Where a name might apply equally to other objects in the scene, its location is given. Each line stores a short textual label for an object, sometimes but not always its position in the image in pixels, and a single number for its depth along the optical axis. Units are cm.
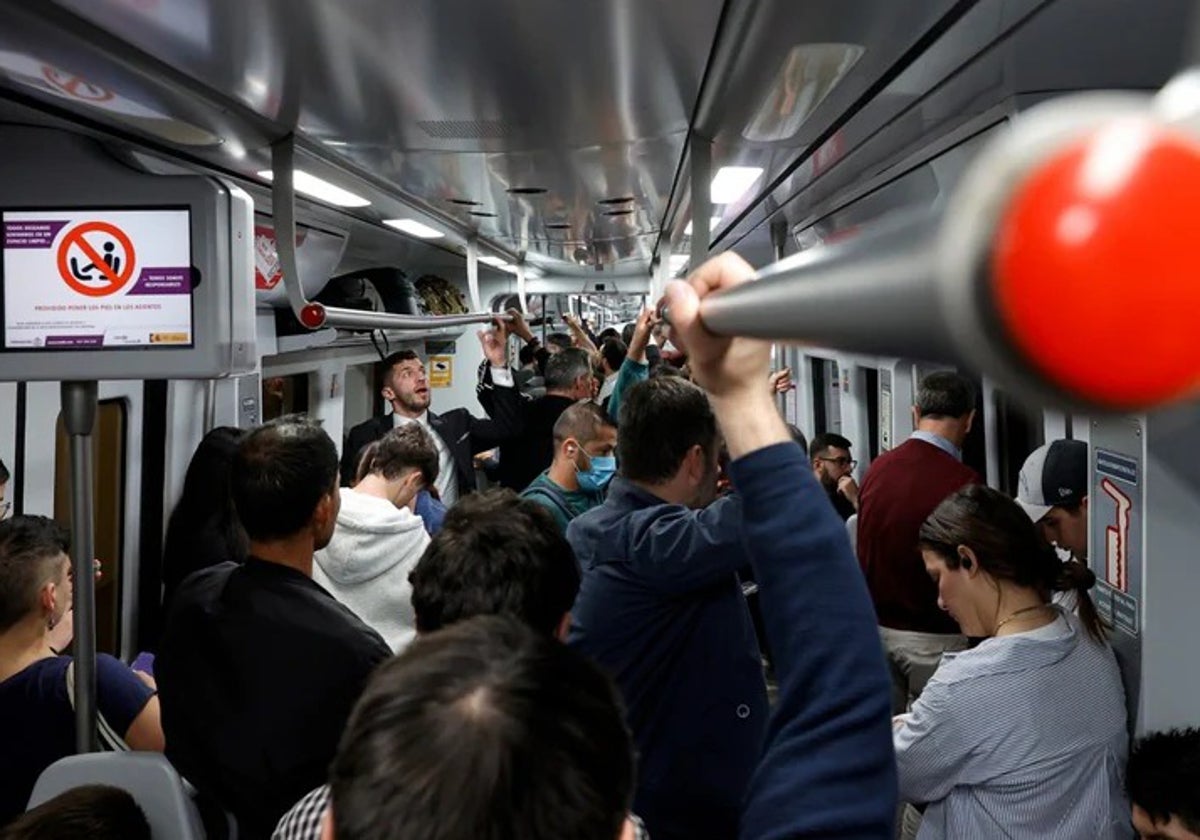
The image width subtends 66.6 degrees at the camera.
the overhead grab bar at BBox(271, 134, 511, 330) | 248
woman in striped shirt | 181
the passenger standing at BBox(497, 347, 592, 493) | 496
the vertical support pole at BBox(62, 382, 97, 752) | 169
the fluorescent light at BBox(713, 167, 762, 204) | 317
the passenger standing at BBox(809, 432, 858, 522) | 516
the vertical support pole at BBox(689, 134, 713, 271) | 231
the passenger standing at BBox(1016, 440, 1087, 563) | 281
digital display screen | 185
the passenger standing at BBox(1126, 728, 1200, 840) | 169
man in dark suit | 473
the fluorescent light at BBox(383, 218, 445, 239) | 445
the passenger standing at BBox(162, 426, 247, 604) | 355
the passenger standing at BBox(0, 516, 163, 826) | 189
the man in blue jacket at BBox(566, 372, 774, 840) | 192
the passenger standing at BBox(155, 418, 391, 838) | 168
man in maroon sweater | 309
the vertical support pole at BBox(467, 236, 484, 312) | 514
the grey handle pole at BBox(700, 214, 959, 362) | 29
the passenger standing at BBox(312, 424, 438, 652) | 278
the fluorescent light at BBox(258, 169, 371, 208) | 310
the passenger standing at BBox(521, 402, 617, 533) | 328
